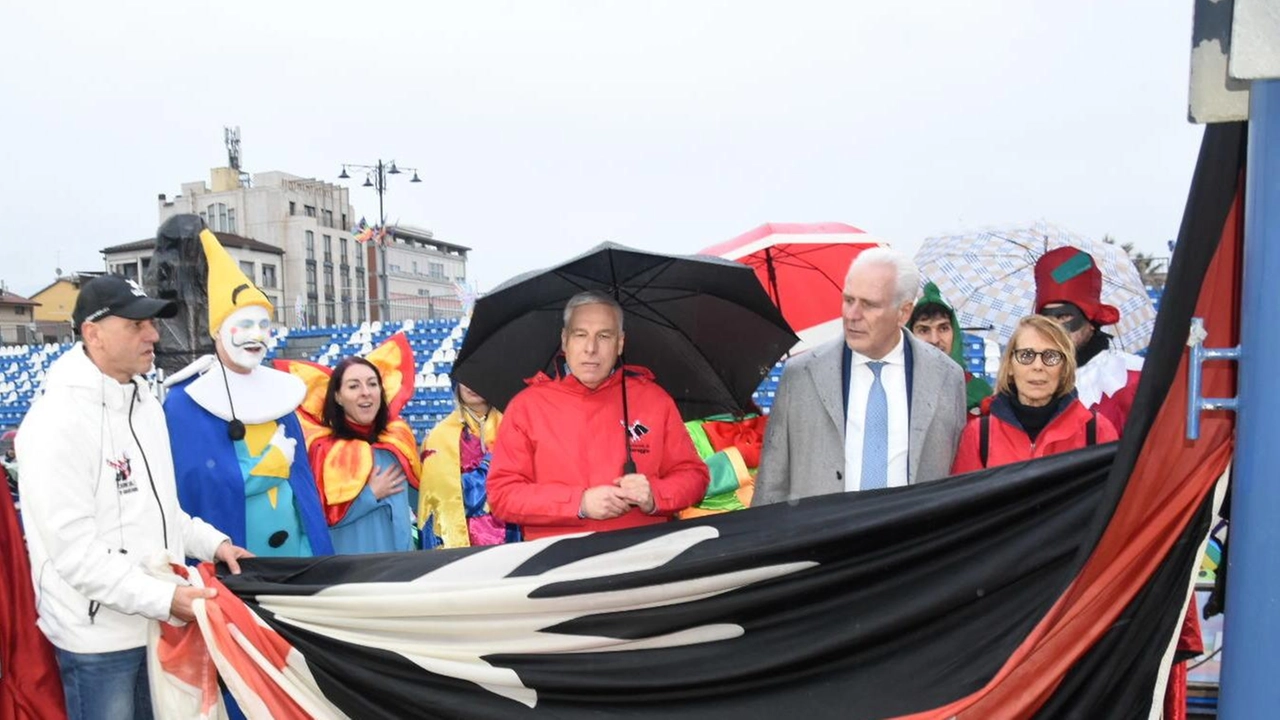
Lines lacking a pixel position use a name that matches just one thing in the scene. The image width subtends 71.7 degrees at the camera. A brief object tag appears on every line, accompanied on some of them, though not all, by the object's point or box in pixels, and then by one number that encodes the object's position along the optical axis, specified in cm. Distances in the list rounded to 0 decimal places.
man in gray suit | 284
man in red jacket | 279
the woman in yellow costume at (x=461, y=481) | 493
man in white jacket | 236
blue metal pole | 138
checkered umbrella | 506
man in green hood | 462
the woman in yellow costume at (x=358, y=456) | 397
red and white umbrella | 480
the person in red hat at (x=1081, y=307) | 350
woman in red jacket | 266
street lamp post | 2242
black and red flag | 166
